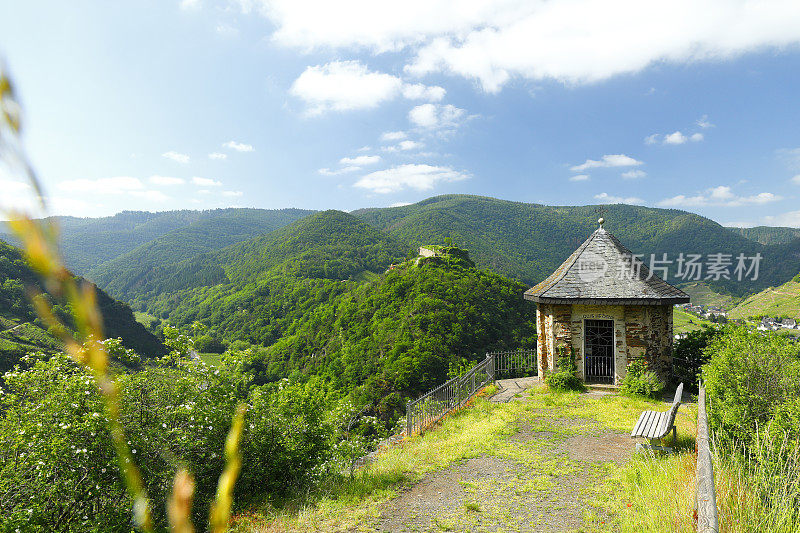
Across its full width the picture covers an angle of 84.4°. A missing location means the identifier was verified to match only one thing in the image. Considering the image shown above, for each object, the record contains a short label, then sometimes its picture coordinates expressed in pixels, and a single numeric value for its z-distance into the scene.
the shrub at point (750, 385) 6.28
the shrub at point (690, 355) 13.12
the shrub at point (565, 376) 12.81
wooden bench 7.13
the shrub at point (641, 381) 11.77
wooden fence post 3.28
